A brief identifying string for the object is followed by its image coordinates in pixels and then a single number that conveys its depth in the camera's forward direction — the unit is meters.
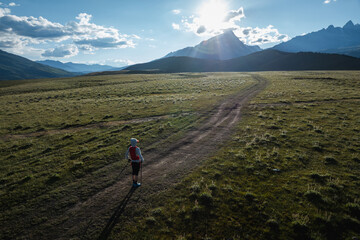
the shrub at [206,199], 9.84
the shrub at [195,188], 10.81
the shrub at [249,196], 9.99
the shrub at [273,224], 8.25
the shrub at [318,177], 11.40
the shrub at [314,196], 9.66
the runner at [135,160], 11.33
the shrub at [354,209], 8.77
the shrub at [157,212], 9.22
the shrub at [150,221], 8.73
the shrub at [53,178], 12.48
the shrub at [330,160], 13.51
